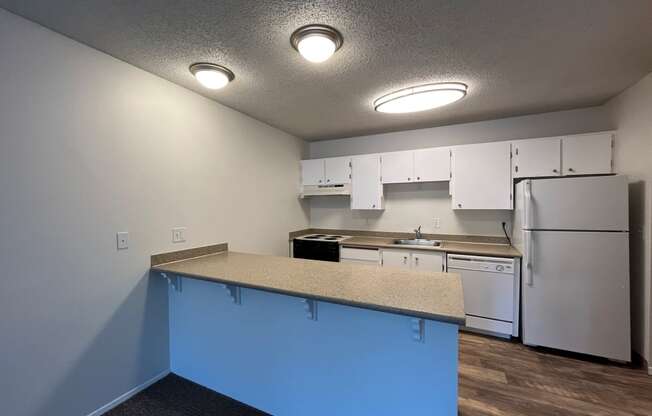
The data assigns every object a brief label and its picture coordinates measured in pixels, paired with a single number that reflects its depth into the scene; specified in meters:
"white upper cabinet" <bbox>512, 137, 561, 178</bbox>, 2.71
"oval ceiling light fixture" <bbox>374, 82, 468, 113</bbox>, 2.21
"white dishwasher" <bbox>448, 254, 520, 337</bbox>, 2.64
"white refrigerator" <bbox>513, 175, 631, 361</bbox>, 2.21
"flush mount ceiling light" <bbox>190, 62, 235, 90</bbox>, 1.90
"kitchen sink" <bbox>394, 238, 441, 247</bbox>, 3.43
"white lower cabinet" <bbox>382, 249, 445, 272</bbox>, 2.96
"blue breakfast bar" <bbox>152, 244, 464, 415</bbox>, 1.31
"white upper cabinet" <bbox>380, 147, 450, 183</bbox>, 3.21
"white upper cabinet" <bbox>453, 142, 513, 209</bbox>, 2.90
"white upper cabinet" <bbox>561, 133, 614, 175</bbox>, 2.54
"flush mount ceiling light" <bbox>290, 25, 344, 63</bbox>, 1.48
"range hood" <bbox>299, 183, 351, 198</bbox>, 3.76
